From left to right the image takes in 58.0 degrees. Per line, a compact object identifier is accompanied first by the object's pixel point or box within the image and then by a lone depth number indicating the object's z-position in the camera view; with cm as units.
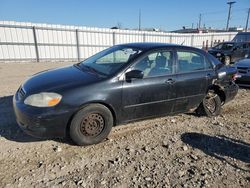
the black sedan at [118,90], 338
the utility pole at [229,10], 5276
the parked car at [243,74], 768
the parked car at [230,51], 1524
